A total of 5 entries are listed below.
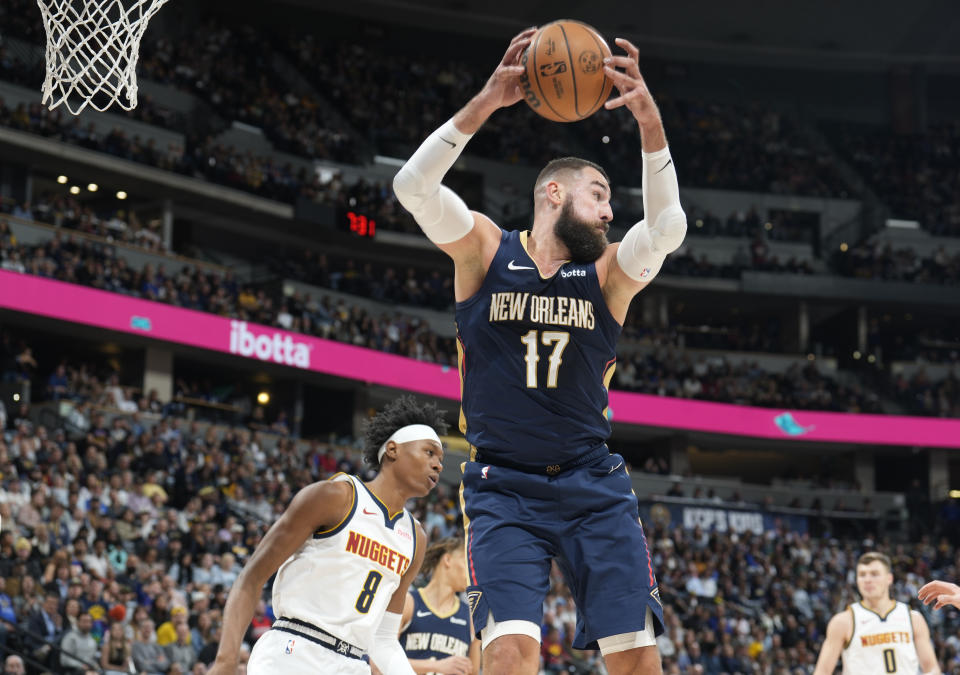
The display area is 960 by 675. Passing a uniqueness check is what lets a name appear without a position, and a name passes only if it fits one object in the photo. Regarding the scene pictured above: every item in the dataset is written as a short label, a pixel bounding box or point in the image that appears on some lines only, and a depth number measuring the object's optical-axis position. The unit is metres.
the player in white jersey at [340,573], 5.30
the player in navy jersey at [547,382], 4.43
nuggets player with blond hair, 9.03
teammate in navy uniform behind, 7.86
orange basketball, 4.58
